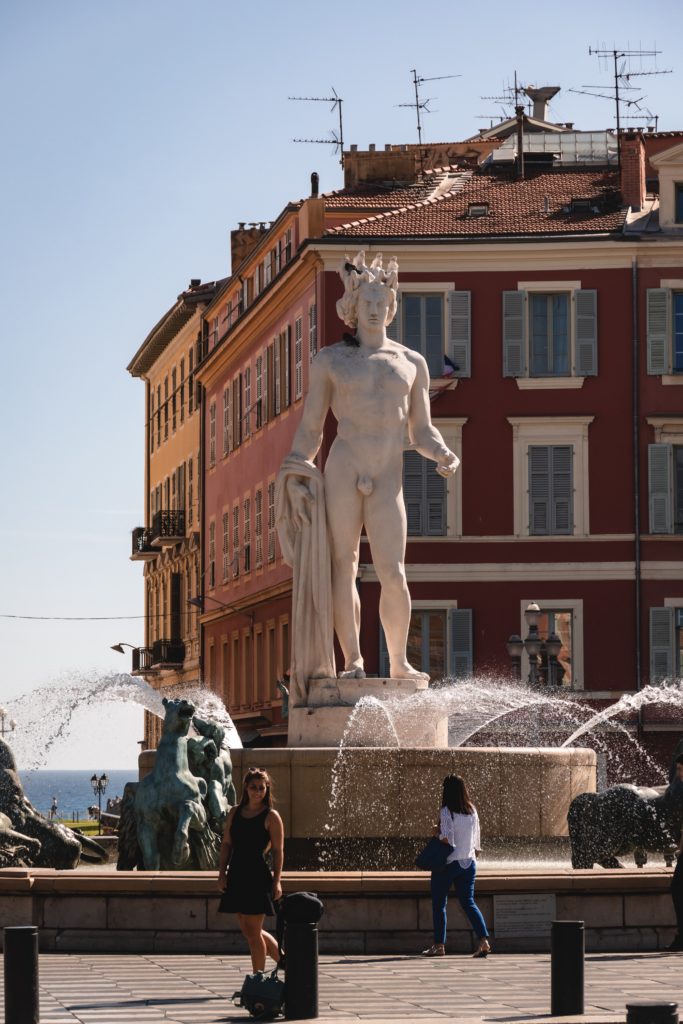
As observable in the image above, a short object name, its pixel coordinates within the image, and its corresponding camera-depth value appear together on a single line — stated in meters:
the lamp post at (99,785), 90.56
